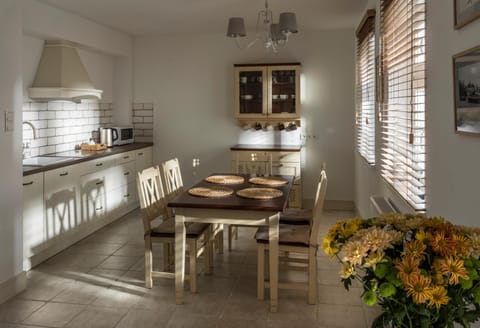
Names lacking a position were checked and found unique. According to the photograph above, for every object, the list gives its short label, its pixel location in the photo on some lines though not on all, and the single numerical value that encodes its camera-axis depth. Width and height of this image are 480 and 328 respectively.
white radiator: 3.17
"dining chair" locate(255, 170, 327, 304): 3.25
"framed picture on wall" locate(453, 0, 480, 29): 1.71
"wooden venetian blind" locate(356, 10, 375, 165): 4.49
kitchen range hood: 4.80
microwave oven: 6.18
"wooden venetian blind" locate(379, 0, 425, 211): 2.64
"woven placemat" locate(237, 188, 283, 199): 3.39
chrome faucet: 4.76
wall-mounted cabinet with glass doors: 6.11
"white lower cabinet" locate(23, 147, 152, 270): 4.06
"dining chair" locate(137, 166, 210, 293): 3.47
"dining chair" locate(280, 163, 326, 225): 3.82
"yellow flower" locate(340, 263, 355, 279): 1.15
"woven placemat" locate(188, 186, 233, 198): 3.46
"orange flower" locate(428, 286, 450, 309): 1.02
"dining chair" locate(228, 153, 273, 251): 6.06
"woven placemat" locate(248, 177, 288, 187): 3.99
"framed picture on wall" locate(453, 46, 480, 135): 1.72
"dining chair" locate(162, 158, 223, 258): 4.10
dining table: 3.18
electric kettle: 6.04
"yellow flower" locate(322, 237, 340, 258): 1.22
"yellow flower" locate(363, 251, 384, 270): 1.09
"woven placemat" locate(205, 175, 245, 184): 4.08
